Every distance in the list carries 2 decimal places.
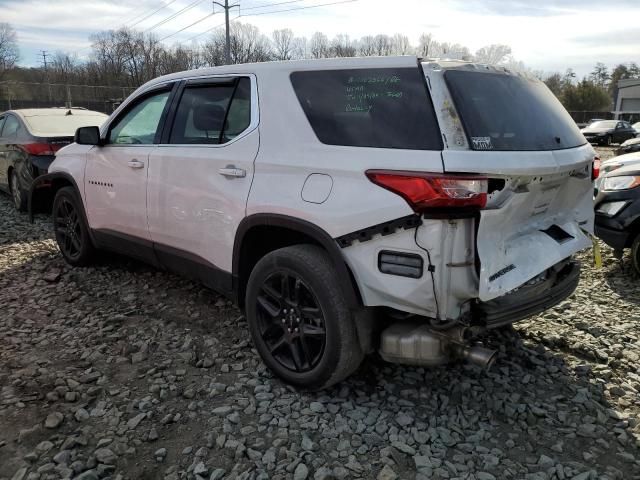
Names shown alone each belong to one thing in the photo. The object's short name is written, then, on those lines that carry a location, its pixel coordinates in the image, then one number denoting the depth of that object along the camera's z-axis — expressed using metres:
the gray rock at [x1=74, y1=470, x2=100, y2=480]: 2.42
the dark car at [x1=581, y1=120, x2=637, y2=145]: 28.20
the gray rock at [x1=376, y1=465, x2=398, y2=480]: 2.43
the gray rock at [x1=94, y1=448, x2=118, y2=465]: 2.55
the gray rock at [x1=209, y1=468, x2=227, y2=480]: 2.44
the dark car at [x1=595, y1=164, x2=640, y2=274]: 4.76
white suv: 2.44
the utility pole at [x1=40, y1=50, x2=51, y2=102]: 53.18
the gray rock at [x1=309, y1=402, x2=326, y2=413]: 2.95
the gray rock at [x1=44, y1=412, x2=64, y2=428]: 2.80
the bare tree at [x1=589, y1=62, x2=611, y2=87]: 75.25
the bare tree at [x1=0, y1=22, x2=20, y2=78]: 55.81
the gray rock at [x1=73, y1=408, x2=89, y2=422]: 2.86
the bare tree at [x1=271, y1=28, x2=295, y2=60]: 58.88
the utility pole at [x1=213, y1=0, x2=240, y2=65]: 33.88
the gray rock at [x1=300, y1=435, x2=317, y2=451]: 2.64
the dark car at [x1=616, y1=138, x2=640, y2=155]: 14.59
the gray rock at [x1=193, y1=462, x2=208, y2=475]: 2.47
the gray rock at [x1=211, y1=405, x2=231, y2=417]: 2.91
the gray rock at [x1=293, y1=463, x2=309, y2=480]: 2.44
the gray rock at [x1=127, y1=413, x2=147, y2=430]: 2.81
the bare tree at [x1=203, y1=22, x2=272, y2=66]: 59.00
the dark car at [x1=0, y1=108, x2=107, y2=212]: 7.21
